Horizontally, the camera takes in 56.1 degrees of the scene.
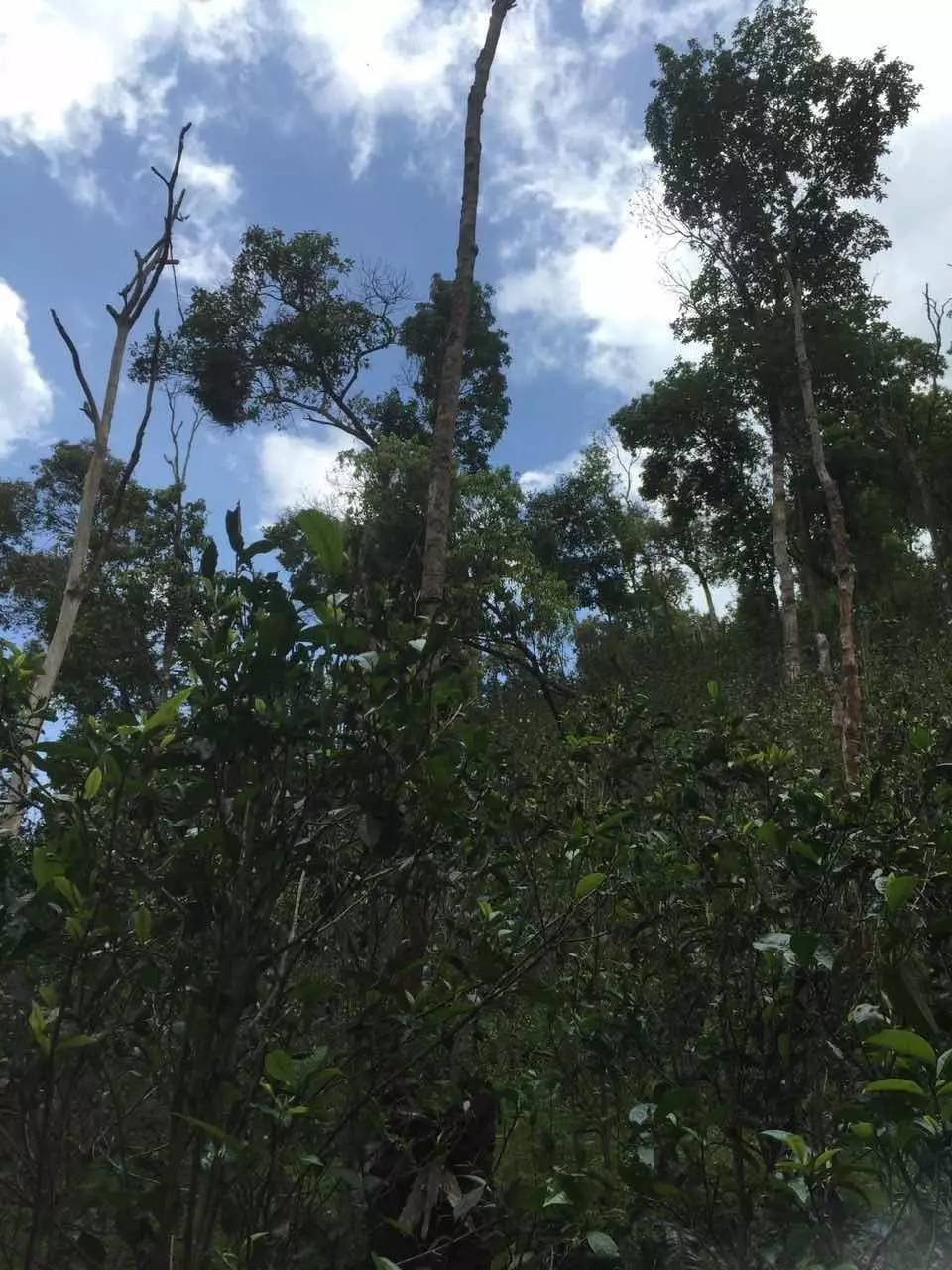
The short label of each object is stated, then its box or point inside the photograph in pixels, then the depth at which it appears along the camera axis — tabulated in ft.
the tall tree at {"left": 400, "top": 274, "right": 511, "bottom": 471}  68.08
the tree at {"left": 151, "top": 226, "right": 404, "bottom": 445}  66.23
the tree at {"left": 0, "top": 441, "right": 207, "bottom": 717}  63.31
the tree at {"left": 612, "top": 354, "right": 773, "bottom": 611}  63.05
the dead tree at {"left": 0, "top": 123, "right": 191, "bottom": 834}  23.86
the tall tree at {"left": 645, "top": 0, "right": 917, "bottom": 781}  49.47
